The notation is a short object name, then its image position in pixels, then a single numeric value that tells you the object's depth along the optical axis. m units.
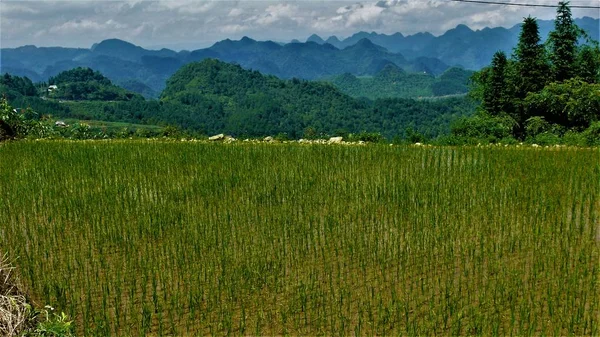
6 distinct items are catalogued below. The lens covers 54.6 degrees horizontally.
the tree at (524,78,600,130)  21.20
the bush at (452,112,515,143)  21.54
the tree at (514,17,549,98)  25.38
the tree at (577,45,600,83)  24.69
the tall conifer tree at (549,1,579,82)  25.08
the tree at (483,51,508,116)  26.47
